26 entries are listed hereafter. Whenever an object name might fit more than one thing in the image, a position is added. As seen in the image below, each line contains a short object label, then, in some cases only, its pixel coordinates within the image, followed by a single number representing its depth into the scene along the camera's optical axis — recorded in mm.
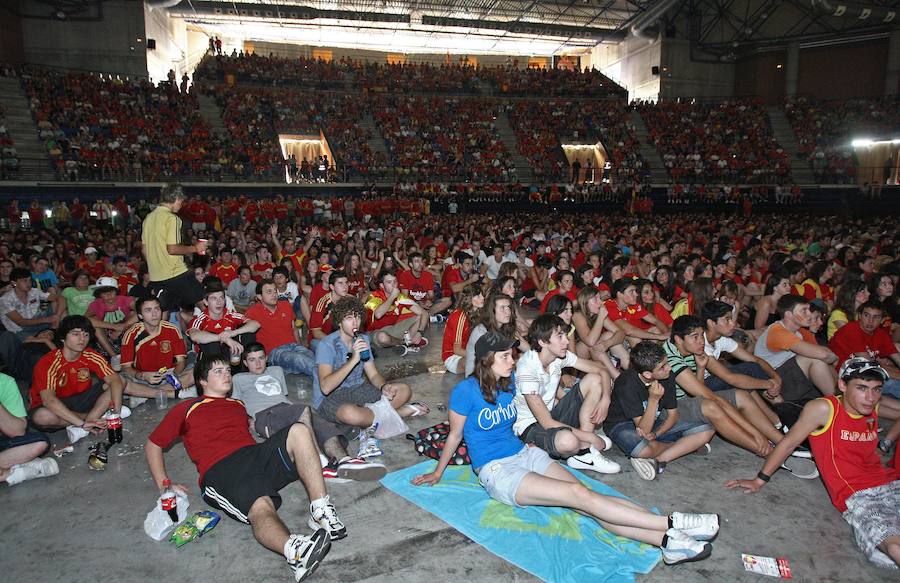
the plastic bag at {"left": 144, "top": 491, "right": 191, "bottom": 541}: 3779
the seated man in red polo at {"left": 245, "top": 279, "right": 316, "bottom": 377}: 6949
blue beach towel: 3469
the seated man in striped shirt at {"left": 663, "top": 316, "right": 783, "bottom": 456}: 4742
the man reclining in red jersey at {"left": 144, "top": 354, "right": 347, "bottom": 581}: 3604
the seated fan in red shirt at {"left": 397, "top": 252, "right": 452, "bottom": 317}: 9773
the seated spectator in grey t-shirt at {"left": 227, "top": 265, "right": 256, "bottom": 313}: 9509
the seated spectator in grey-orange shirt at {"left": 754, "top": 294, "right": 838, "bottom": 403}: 5234
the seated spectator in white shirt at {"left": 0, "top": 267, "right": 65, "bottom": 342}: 7832
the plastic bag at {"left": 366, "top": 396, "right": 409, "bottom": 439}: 5324
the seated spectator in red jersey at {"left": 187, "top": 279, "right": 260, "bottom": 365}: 6281
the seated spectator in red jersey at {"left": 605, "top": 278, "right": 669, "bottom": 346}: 6570
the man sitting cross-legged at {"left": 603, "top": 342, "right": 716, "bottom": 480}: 4535
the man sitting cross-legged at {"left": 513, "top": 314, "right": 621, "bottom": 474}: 4438
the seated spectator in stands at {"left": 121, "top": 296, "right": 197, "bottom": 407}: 6203
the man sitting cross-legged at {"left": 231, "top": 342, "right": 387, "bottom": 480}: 4527
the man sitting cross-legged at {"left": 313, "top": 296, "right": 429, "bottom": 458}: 4968
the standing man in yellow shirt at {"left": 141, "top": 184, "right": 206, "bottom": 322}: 6301
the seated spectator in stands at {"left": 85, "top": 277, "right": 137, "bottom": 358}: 7546
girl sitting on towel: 3346
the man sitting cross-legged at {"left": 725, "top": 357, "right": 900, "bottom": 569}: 3598
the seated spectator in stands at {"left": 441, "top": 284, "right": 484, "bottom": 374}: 6246
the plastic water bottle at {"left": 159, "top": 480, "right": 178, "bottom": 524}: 3766
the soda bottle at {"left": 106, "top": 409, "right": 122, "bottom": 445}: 5141
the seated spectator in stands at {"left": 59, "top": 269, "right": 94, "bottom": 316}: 7969
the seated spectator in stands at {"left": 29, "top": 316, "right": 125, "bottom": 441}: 5293
